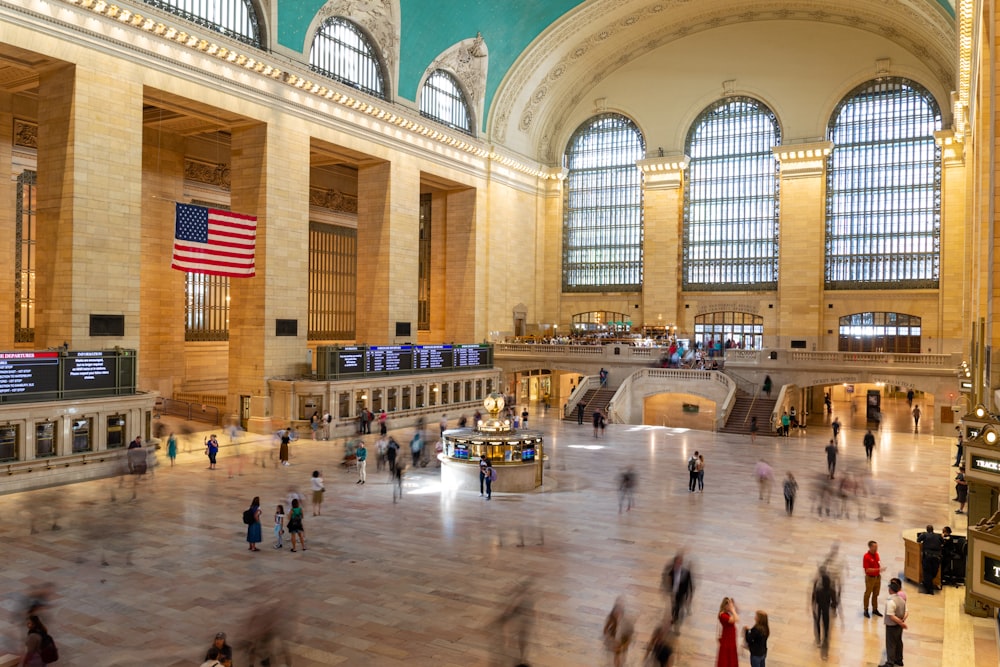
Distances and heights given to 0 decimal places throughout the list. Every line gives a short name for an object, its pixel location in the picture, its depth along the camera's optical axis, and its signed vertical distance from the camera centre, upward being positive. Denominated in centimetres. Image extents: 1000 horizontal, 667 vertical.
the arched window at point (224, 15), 2378 +1071
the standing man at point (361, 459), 1823 -297
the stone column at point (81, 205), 2041 +362
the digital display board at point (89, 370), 1852 -91
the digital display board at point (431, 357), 3103 -80
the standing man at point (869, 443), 2178 -292
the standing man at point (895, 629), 853 -327
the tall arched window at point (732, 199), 4141 +813
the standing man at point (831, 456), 1936 -295
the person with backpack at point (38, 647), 753 -322
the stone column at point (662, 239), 4306 +595
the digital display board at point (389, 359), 2841 -81
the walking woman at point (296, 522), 1269 -315
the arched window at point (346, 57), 2939 +1153
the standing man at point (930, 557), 1107 -318
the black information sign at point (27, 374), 1720 -95
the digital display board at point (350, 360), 2691 -83
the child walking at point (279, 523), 1285 -324
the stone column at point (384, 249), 3288 +394
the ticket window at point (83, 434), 1848 -250
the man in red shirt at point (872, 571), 1019 -313
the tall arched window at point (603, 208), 4484 +814
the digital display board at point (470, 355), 3381 -77
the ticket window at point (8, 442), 1691 -247
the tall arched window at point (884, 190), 3762 +798
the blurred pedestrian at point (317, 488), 1498 -307
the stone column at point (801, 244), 3938 +526
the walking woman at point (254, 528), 1268 -328
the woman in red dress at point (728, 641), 767 -309
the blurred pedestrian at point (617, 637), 823 -338
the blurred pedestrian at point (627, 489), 1639 -333
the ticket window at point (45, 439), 1764 -251
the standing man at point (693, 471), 1789 -313
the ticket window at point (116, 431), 1938 -253
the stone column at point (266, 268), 2648 +248
